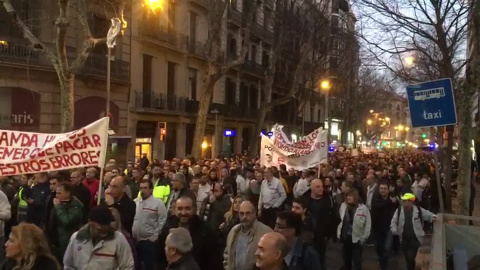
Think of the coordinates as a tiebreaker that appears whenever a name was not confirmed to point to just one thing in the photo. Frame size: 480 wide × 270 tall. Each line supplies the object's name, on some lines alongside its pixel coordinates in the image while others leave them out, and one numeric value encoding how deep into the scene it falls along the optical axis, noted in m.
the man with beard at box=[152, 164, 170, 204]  10.17
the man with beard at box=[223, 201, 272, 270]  5.75
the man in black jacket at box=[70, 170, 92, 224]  8.37
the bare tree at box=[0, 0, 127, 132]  15.23
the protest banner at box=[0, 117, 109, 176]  7.77
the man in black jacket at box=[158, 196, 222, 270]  6.11
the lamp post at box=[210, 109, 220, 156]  34.69
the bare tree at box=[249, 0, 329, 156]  32.62
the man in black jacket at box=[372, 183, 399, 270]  10.31
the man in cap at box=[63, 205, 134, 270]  5.05
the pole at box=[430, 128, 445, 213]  7.18
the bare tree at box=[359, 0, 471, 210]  16.41
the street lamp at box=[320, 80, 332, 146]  35.84
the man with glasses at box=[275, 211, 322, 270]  5.04
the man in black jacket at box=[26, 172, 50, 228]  8.93
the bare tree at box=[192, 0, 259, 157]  22.70
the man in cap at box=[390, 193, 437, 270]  8.96
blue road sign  7.29
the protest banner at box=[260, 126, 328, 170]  15.71
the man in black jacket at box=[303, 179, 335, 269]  9.16
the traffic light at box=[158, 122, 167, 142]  28.16
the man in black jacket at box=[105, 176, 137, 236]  7.71
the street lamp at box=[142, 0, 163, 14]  27.63
